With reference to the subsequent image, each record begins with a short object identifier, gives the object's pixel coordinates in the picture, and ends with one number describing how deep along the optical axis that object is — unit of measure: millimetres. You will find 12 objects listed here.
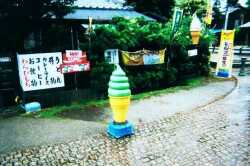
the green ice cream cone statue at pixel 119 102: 6387
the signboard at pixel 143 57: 11398
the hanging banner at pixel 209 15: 17612
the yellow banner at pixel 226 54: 14773
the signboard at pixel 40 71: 9008
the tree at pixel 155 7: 23578
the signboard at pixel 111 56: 10688
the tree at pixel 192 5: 28734
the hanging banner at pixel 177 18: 12544
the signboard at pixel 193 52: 14631
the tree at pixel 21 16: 10367
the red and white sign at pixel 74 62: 9703
